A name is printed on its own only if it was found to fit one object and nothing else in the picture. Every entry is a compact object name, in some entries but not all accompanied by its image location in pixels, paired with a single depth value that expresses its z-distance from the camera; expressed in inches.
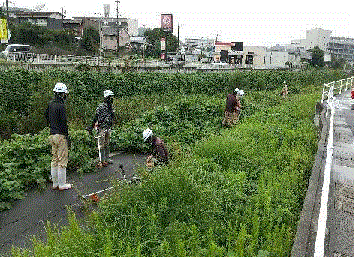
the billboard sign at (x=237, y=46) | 3376.0
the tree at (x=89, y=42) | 2153.1
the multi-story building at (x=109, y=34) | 2650.1
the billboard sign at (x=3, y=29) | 1303.4
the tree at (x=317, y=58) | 2790.4
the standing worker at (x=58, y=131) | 280.4
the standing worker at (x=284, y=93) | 976.2
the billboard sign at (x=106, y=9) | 2819.9
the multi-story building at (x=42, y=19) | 2796.3
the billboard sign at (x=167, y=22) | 2165.4
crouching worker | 267.4
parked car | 1286.2
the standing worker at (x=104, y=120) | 338.6
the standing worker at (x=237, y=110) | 531.8
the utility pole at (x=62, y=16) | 2946.4
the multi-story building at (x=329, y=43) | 4355.3
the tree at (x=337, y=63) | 3171.8
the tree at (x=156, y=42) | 2802.7
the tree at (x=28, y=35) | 2023.9
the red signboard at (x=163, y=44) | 2083.9
